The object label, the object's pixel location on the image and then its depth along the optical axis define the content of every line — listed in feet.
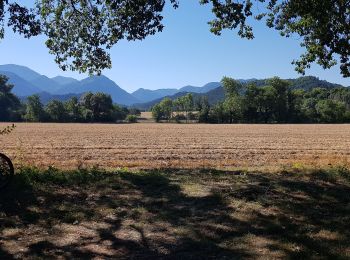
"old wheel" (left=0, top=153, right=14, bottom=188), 28.48
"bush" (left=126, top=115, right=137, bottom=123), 469.57
